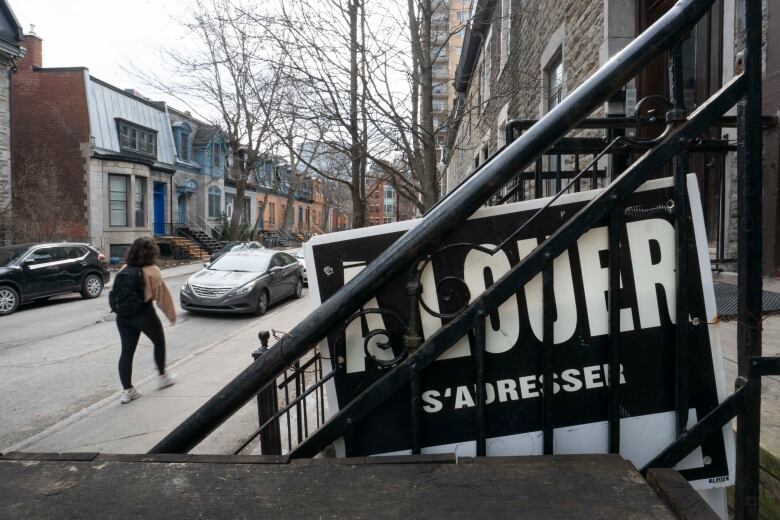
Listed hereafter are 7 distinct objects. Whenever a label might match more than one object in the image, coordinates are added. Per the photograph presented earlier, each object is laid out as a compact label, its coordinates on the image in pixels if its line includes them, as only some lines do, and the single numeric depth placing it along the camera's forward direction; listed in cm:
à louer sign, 147
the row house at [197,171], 3338
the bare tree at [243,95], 809
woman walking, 624
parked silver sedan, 1212
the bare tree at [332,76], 799
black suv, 1259
